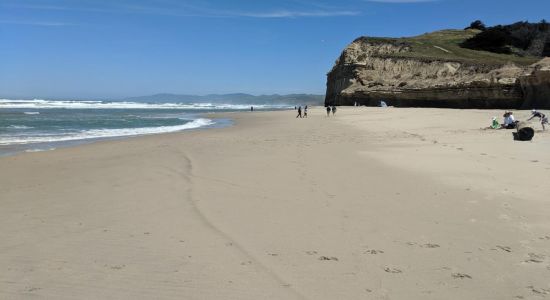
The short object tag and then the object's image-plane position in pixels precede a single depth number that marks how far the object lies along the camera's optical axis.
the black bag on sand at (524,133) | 14.38
